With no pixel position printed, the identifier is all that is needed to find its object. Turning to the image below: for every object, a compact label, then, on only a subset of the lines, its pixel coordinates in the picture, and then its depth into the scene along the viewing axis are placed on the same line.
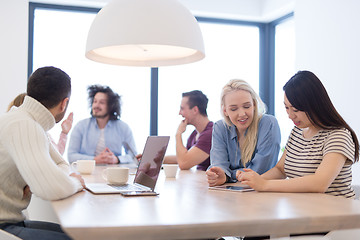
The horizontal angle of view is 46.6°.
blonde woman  2.18
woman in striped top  1.65
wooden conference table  1.04
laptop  1.69
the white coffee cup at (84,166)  2.45
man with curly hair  3.69
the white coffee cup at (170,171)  2.34
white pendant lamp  2.02
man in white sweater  1.41
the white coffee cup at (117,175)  1.92
